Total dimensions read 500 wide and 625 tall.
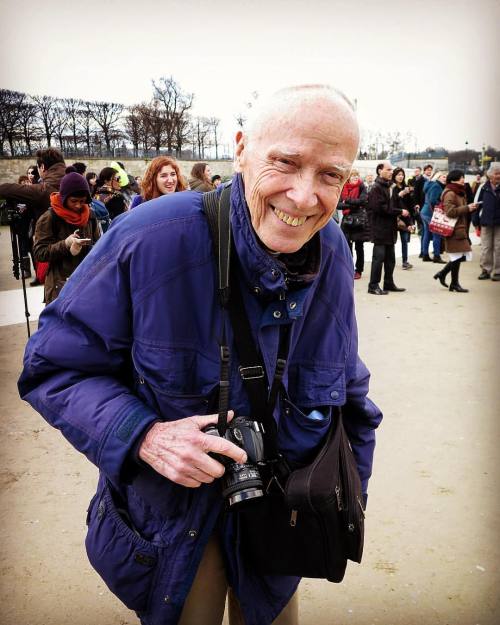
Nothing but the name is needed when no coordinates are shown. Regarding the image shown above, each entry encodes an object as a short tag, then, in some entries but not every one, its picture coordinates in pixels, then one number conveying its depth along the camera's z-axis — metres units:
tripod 5.45
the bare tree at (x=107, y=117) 35.34
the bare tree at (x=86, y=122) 33.08
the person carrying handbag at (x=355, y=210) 8.48
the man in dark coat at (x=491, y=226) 8.59
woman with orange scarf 4.18
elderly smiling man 1.15
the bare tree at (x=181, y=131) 37.12
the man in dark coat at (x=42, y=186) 5.17
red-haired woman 4.80
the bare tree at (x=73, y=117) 29.50
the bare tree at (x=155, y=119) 35.53
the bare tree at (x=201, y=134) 42.09
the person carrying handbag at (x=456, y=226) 7.79
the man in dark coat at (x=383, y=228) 7.84
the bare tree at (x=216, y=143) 42.14
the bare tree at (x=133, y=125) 37.41
